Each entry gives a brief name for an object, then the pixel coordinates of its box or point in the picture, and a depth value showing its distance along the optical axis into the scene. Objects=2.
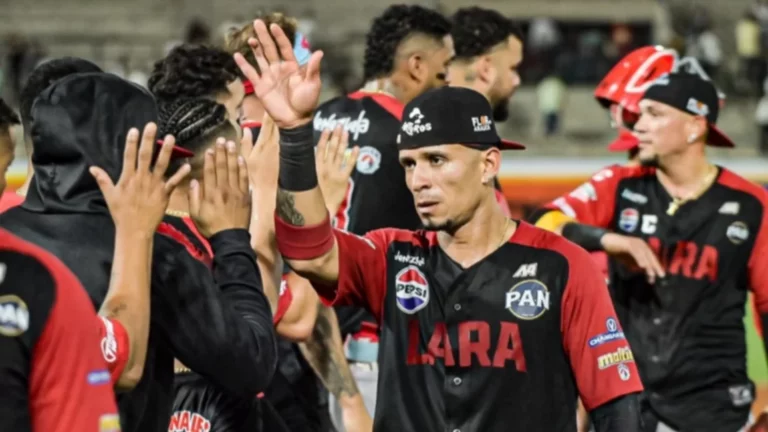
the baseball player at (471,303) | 8.20
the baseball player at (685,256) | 11.70
